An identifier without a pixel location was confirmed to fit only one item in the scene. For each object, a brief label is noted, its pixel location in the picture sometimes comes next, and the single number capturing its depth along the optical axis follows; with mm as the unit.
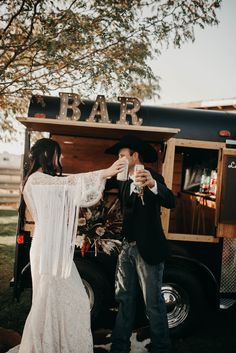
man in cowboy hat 3111
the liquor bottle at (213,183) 5438
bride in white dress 2725
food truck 3959
